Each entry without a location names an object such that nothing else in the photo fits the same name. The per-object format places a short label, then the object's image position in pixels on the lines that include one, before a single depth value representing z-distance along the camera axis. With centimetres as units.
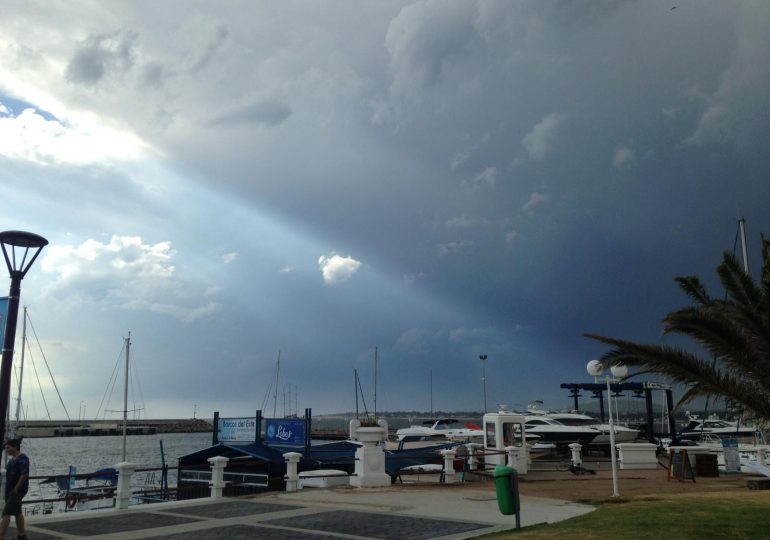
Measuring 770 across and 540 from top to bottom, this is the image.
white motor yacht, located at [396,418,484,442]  5091
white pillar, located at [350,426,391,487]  2053
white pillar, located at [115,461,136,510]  1639
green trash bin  1182
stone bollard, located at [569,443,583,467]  2755
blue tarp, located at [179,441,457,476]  2533
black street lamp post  1077
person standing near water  1154
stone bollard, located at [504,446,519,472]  2405
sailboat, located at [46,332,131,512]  1966
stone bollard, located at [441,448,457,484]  2330
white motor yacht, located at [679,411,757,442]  4800
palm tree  1239
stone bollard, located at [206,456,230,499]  1862
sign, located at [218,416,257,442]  2630
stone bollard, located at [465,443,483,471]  2632
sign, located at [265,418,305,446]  2669
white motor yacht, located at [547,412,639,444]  4019
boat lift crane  4084
